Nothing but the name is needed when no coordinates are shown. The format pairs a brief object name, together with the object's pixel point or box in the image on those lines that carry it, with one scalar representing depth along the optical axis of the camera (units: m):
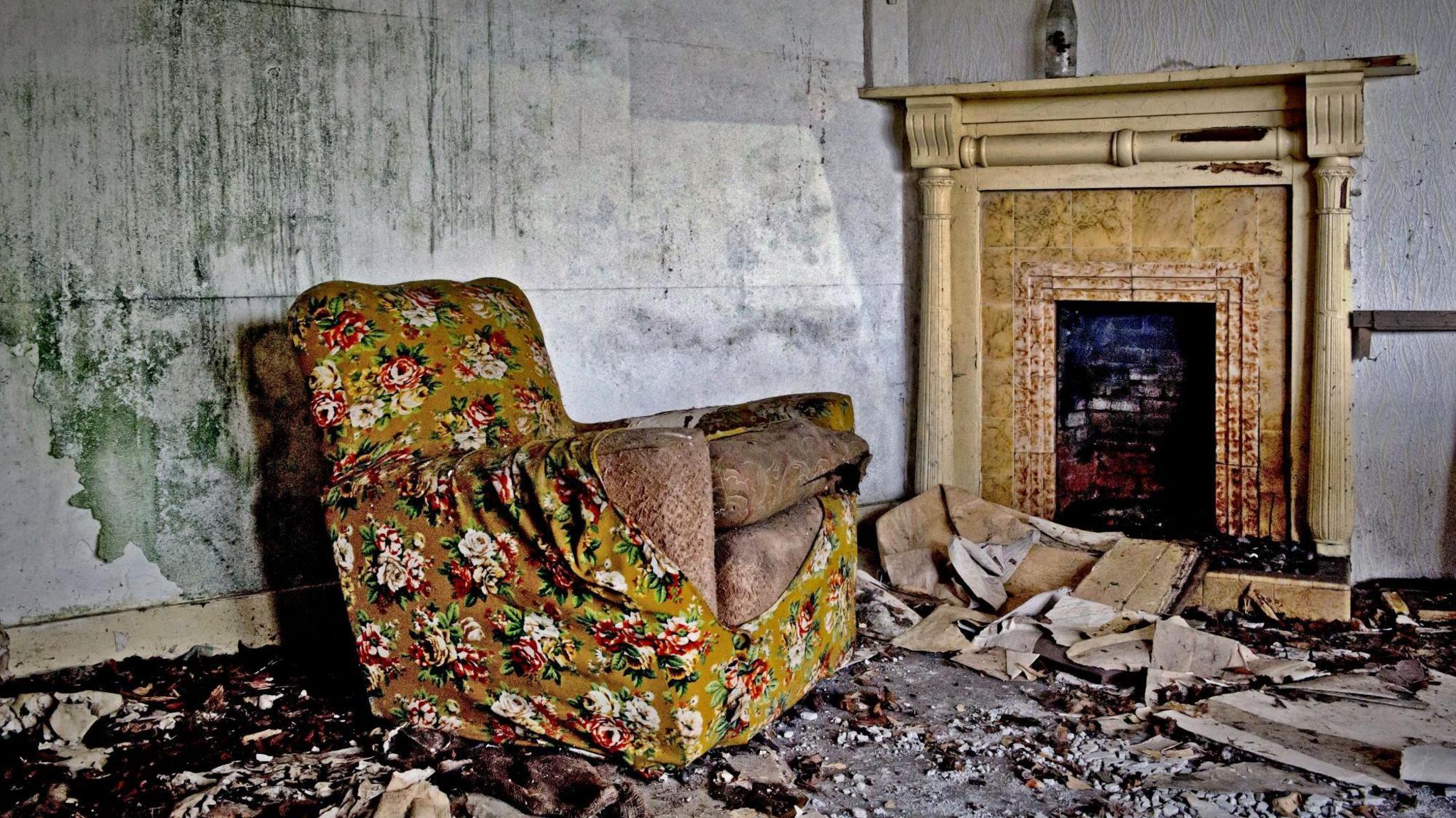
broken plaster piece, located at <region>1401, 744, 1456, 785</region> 2.22
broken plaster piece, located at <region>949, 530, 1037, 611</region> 3.41
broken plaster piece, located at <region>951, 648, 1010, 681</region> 2.91
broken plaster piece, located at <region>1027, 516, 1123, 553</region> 3.56
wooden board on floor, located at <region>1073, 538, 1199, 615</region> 3.26
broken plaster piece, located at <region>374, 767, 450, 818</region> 2.16
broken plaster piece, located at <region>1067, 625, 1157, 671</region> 2.85
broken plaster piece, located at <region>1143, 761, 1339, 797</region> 2.23
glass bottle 3.69
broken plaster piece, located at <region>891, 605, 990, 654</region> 3.08
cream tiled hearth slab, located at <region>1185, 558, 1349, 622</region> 3.26
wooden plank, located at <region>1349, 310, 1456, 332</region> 3.37
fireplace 3.46
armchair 2.20
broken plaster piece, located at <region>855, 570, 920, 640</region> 3.21
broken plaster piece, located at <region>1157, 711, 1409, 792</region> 2.25
